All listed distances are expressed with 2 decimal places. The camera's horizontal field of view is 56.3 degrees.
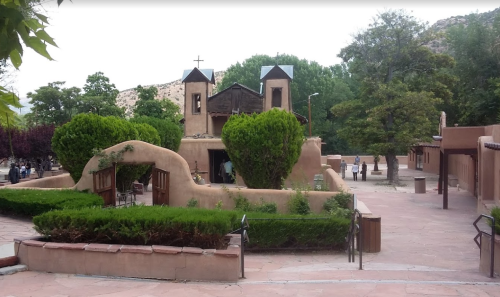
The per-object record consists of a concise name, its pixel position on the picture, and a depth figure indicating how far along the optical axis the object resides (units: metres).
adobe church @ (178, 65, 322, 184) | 25.16
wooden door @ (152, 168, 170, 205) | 14.90
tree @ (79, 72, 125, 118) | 46.06
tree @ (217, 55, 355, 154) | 59.34
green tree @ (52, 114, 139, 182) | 17.42
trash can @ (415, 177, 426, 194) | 27.17
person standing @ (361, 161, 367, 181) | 36.44
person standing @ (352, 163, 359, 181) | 36.56
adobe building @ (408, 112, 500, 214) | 17.36
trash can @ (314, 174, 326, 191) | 16.41
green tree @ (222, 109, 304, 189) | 16.50
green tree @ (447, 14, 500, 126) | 34.98
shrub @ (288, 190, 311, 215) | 13.64
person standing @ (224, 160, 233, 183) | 26.33
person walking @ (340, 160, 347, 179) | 38.43
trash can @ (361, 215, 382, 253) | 11.63
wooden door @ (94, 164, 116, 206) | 15.15
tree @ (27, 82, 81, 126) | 46.62
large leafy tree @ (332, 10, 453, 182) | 32.94
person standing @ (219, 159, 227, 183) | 26.61
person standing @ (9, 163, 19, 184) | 24.16
